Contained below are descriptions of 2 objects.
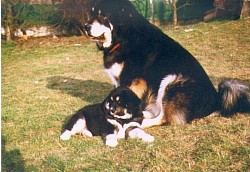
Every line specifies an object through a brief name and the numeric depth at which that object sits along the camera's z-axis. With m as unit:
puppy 3.54
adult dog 3.86
